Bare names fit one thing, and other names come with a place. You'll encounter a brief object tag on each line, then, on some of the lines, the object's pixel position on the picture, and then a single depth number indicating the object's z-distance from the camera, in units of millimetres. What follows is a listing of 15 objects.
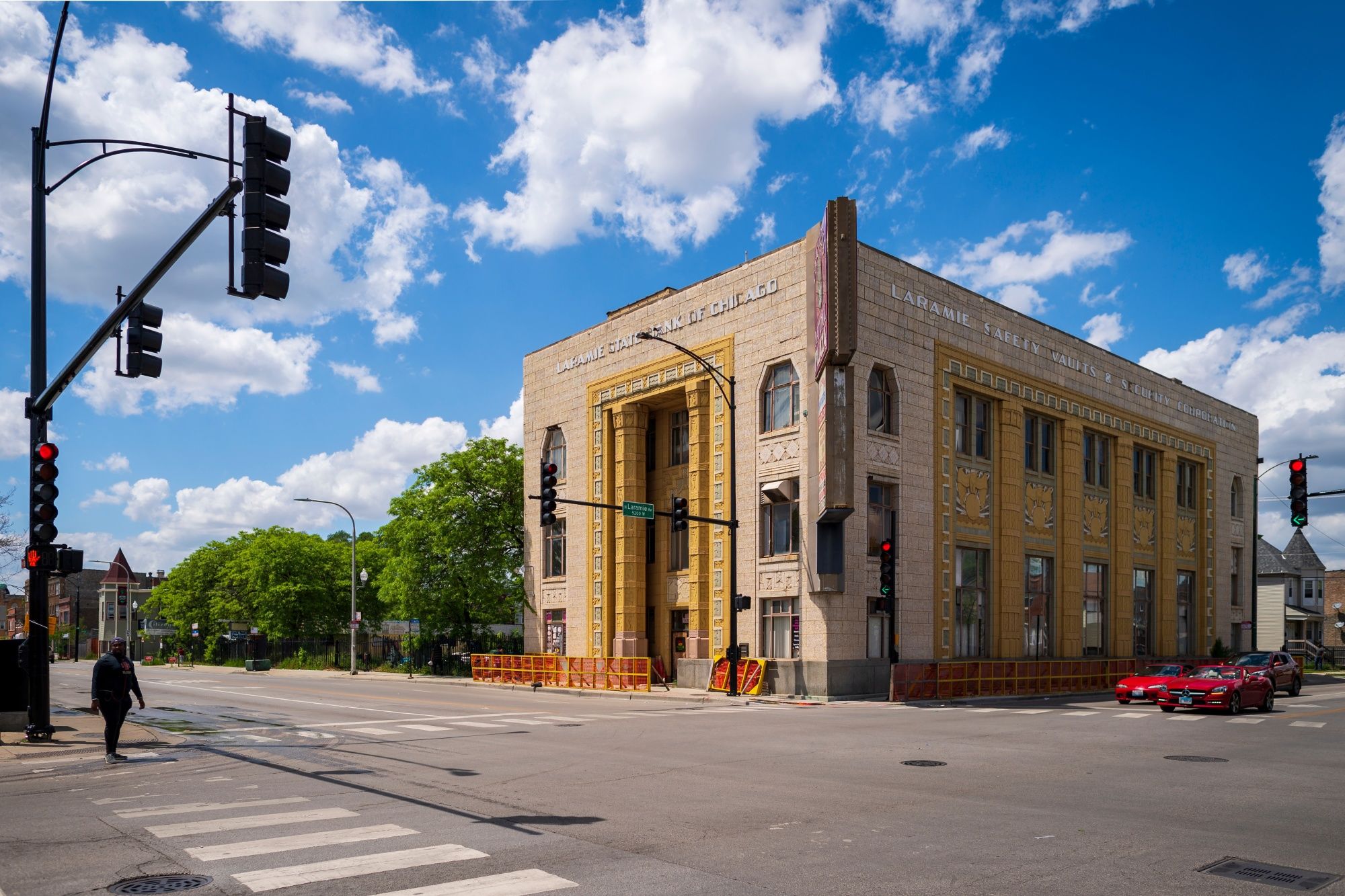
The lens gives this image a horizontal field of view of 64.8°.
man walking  16266
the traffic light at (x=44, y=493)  17656
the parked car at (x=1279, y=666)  34156
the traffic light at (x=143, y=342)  15188
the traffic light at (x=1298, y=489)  29781
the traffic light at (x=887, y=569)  31953
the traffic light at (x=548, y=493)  29250
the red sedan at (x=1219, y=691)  27016
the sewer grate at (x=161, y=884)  8031
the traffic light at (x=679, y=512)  32500
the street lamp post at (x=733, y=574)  34031
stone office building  34812
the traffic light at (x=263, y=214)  12711
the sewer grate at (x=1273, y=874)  8469
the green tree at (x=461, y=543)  51812
